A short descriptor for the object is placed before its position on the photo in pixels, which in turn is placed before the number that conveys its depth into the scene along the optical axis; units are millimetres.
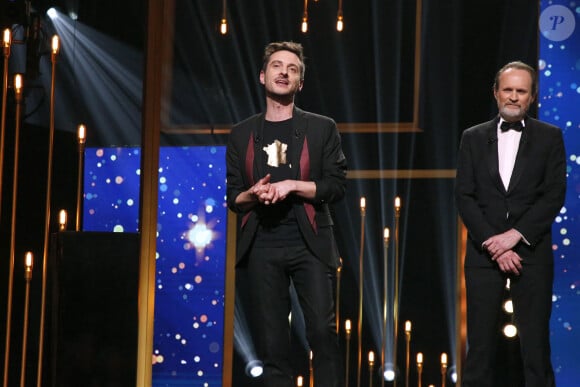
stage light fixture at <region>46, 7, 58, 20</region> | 9652
